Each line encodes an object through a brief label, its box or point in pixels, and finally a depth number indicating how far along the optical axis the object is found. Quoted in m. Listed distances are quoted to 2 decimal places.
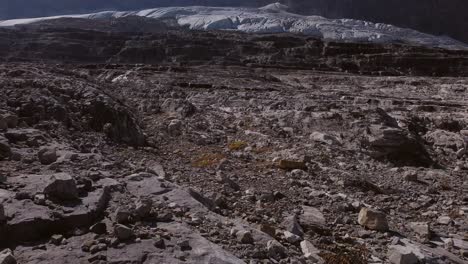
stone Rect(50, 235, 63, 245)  3.56
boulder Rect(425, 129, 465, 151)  10.70
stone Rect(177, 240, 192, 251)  3.65
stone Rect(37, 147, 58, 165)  5.05
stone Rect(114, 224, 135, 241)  3.59
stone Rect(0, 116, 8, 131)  5.89
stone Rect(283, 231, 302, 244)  4.58
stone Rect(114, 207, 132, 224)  3.87
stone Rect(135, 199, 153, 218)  4.00
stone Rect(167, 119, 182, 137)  10.23
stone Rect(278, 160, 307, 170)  7.86
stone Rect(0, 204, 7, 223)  3.57
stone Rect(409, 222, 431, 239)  5.32
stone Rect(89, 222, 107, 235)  3.70
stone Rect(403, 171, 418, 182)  7.74
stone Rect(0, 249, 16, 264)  3.16
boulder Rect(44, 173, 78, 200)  4.01
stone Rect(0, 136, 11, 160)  5.01
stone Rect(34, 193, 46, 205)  3.88
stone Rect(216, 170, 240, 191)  6.28
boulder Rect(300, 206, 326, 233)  5.15
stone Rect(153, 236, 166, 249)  3.61
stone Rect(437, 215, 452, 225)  5.86
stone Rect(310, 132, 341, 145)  10.09
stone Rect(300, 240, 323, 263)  4.26
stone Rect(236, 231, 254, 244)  4.04
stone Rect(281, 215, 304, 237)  4.89
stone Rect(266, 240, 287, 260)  3.95
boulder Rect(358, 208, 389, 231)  5.20
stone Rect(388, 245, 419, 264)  4.45
